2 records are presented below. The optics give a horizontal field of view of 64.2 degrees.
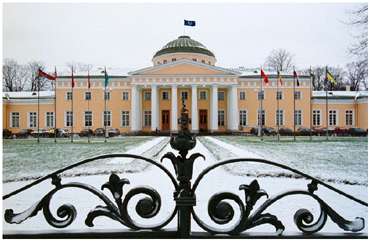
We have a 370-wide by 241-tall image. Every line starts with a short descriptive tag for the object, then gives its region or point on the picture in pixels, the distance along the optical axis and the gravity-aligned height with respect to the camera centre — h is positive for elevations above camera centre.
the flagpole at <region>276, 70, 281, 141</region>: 29.91 +2.47
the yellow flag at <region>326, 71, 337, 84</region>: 19.33 +2.97
